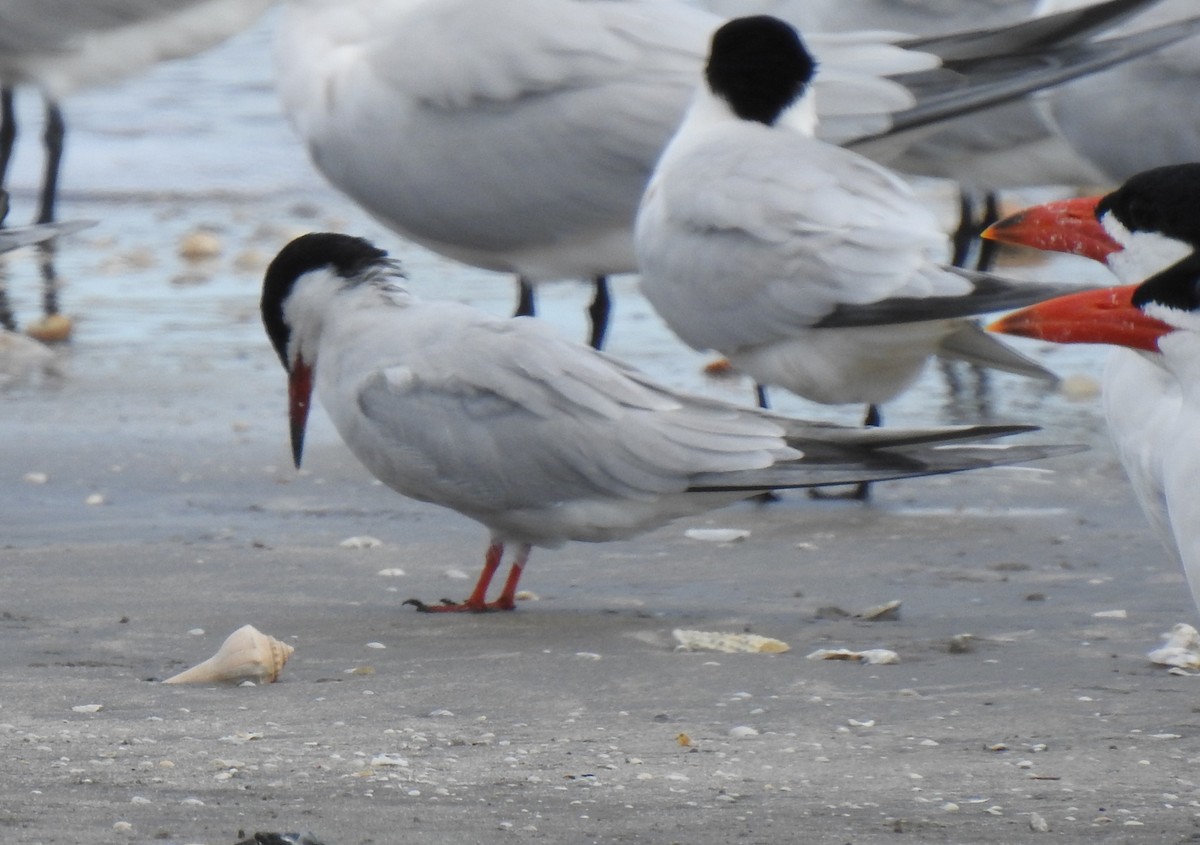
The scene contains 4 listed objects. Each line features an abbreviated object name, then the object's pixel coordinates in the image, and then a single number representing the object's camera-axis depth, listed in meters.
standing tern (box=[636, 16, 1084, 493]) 9.07
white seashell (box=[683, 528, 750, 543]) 8.89
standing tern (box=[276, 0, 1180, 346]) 10.99
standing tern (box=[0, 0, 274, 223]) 15.21
